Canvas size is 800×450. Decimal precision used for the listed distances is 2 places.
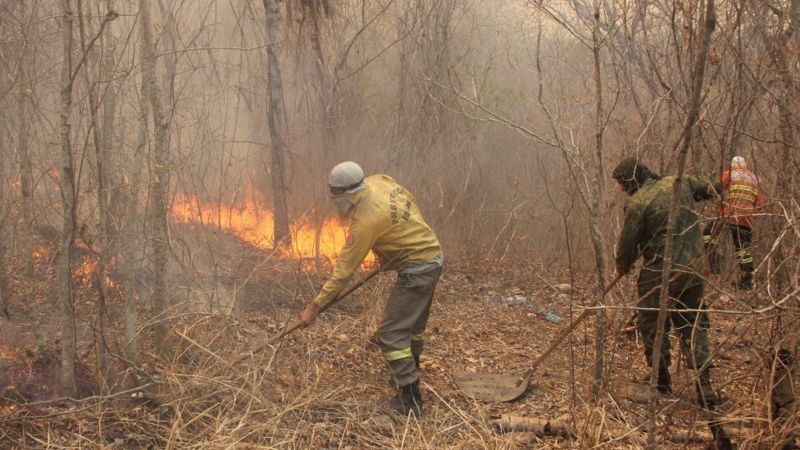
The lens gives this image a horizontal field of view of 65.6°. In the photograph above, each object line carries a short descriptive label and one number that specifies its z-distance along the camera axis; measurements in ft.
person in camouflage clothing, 15.28
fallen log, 13.93
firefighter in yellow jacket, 14.47
